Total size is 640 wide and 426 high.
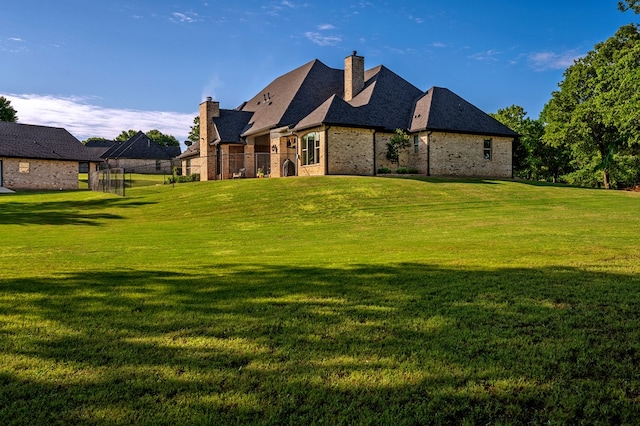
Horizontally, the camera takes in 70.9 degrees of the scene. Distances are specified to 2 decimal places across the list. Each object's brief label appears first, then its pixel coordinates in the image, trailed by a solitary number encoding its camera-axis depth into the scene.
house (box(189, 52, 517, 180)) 31.42
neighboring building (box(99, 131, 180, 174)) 63.72
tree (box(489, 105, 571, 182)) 54.09
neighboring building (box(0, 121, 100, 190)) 41.22
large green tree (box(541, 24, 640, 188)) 39.41
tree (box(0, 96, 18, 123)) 72.14
